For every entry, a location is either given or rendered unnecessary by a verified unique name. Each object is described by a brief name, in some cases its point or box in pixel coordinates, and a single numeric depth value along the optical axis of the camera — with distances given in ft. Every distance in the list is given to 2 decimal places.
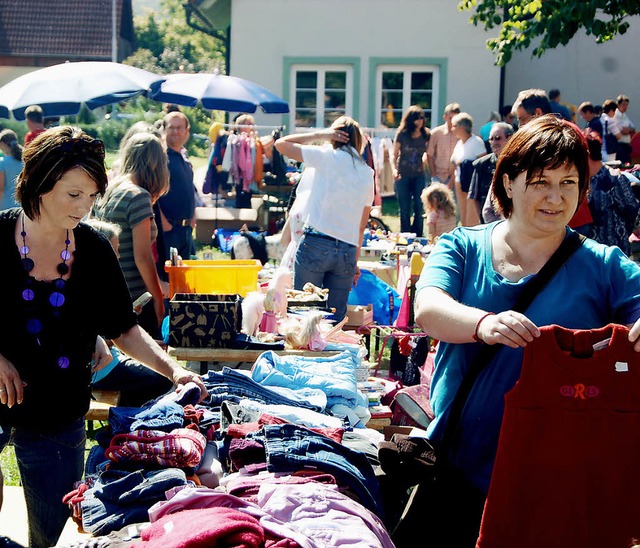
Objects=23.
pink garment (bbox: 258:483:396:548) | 8.27
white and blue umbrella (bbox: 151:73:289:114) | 39.63
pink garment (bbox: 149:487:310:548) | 8.34
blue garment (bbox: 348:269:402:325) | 25.07
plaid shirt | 9.78
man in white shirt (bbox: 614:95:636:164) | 54.66
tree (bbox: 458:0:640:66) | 37.45
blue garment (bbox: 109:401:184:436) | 10.48
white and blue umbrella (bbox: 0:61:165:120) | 34.73
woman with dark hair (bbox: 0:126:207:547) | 9.39
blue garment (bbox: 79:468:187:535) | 8.96
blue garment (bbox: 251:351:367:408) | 13.82
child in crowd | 26.76
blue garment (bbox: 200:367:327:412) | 12.68
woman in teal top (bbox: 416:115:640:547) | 8.00
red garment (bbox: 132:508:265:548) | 7.29
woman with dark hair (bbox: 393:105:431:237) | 43.04
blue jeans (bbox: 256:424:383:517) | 9.58
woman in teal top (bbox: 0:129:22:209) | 26.15
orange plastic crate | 17.97
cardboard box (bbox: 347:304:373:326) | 22.00
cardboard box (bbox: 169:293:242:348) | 16.22
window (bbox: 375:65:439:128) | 60.39
